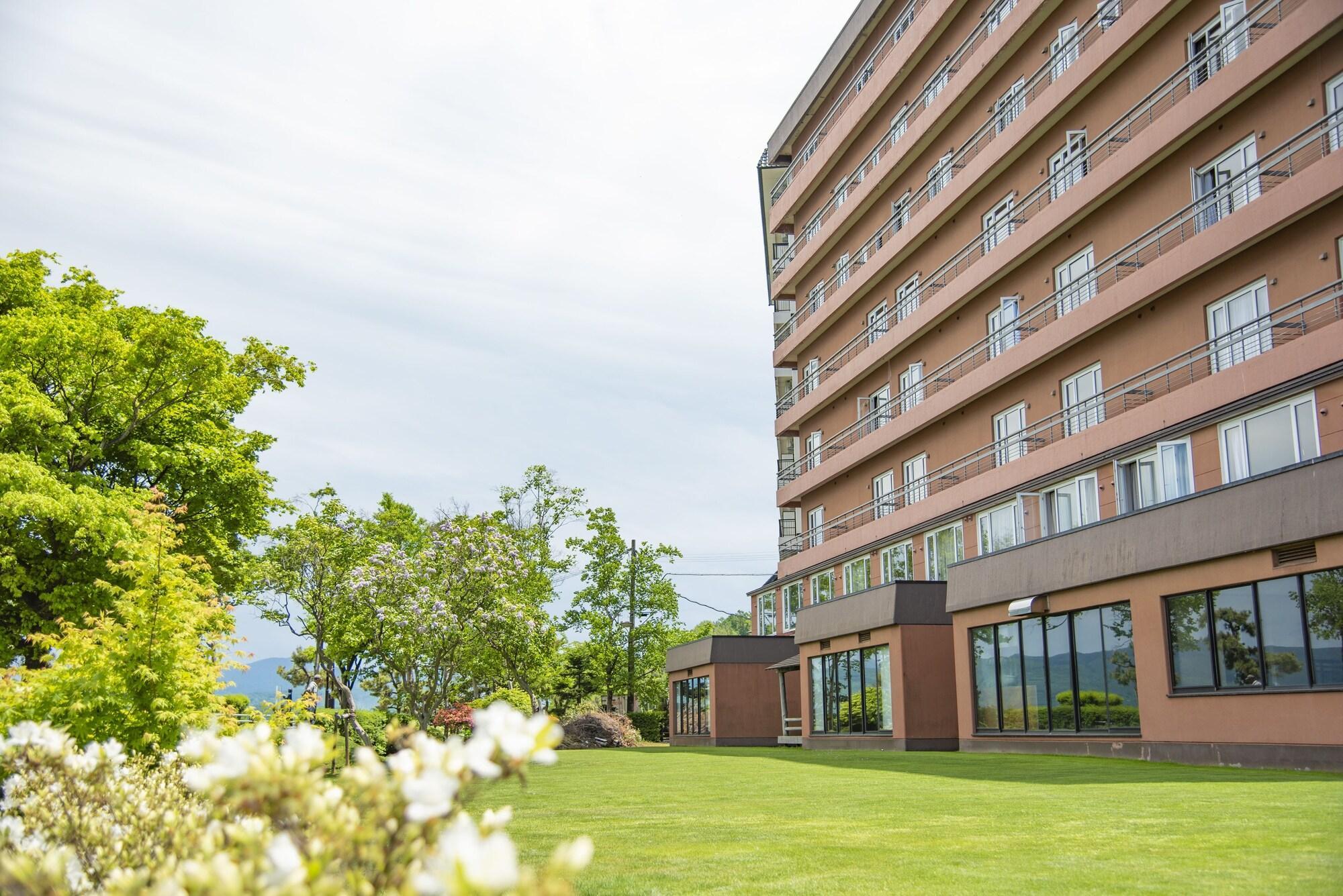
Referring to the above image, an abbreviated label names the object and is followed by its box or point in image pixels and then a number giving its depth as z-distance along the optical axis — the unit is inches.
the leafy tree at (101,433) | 1003.9
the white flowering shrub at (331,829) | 102.1
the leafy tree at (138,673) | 447.2
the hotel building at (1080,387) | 773.9
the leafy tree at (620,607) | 2288.4
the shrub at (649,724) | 2278.5
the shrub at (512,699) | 1251.2
